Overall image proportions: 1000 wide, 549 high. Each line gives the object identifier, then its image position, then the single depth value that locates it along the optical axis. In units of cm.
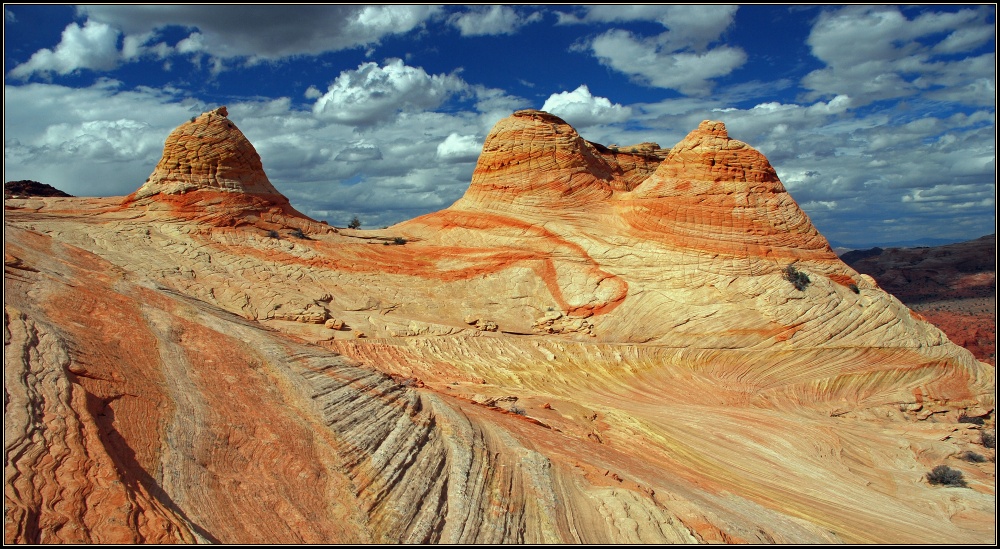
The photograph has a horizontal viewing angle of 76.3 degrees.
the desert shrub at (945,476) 1409
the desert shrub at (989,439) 1656
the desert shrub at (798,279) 2094
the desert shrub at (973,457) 1556
